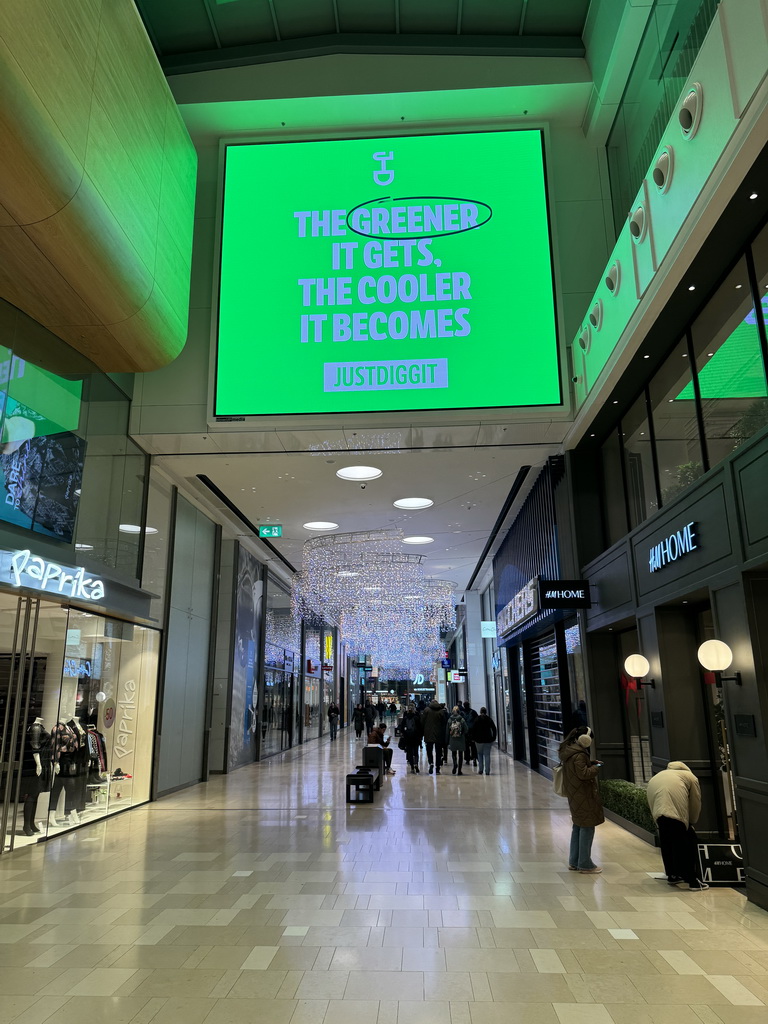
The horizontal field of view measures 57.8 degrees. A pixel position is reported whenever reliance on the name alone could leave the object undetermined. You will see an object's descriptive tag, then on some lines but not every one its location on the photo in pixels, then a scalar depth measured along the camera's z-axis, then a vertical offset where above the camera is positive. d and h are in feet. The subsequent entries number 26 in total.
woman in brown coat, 20.21 -3.06
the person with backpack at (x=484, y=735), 44.16 -2.68
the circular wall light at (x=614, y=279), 25.46 +14.88
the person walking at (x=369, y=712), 72.83 -2.12
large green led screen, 31.86 +19.16
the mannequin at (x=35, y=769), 24.80 -2.56
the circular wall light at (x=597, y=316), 27.86 +14.84
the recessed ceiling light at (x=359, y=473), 38.29 +11.89
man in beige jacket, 18.44 -3.27
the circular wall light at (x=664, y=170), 19.70 +14.61
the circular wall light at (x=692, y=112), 17.15 +14.18
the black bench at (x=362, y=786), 34.22 -4.46
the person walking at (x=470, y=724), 50.50 -2.29
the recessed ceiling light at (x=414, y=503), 44.91 +11.99
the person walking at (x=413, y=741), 47.52 -3.23
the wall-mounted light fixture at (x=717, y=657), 18.04 +0.81
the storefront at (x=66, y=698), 24.08 -0.08
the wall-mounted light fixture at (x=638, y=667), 24.76 +0.80
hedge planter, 24.84 -4.49
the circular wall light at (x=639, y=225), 22.08 +14.60
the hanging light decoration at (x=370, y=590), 54.03 +8.76
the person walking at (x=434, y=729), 46.75 -2.41
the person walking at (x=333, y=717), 77.48 -2.58
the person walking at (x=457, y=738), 45.96 -2.98
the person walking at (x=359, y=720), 78.11 -3.01
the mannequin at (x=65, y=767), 26.73 -2.73
